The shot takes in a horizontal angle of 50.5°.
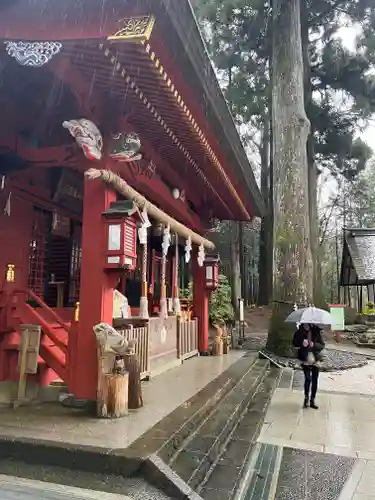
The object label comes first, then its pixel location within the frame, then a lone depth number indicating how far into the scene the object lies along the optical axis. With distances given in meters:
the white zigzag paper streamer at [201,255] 8.97
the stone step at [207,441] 3.11
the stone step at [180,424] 3.28
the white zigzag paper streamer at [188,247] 7.13
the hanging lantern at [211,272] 10.02
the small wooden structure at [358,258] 18.08
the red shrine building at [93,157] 3.43
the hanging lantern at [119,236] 4.41
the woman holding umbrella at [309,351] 5.55
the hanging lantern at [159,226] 6.43
